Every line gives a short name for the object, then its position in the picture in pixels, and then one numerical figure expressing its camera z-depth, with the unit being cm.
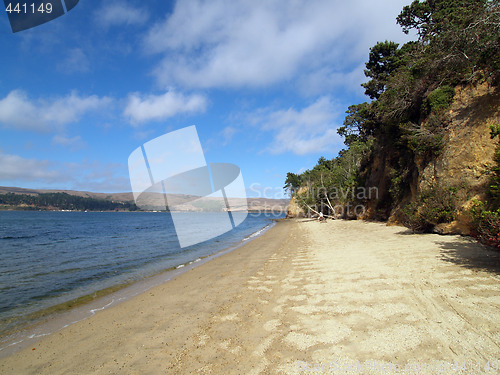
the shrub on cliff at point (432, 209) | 927
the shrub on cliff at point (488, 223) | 499
